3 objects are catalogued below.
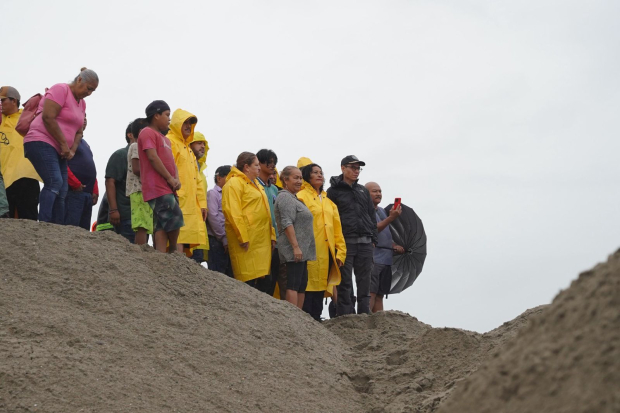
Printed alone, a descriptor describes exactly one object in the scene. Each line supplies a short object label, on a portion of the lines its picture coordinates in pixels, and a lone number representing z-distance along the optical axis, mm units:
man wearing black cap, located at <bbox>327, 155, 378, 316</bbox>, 9086
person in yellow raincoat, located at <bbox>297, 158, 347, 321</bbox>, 8812
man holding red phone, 10016
